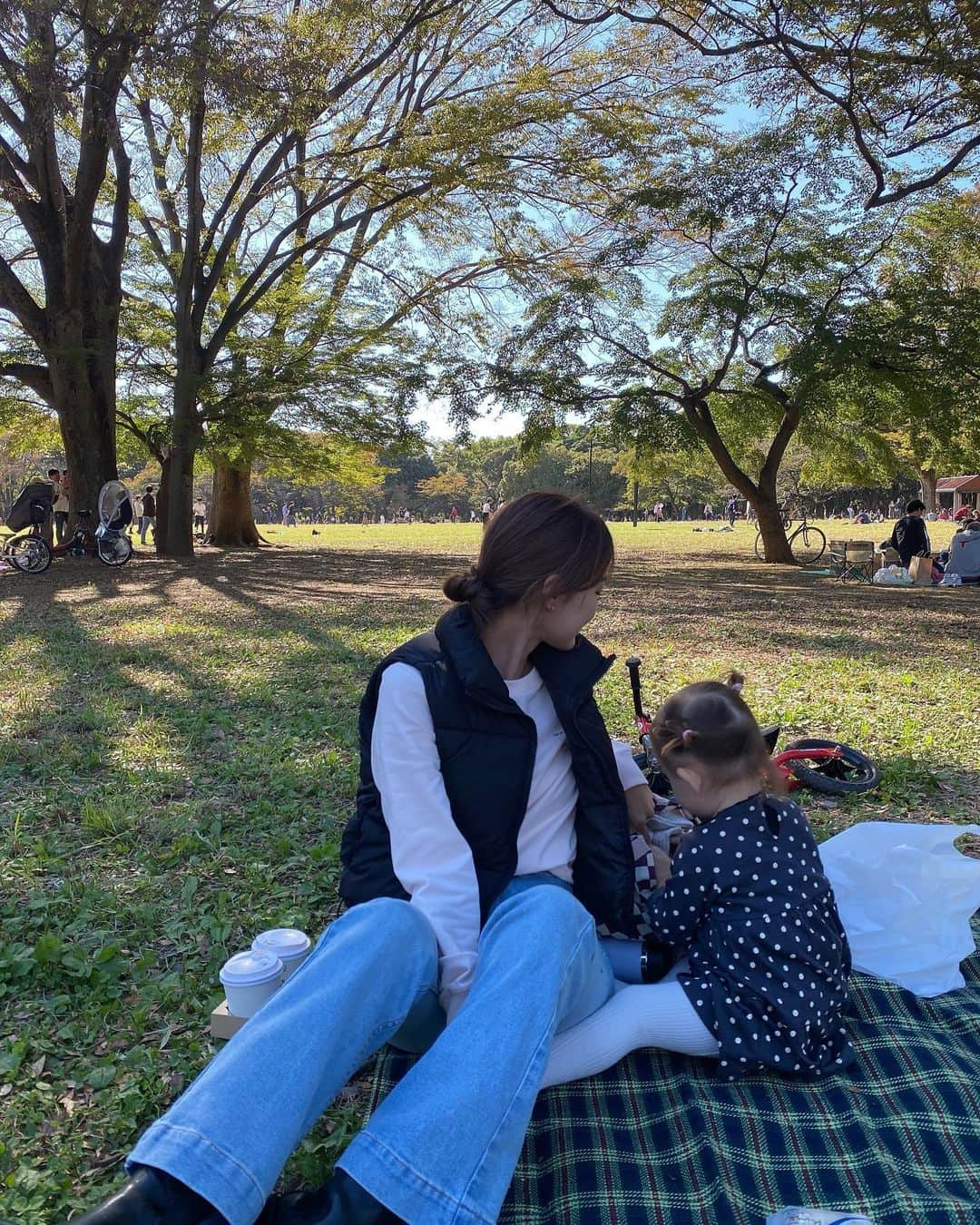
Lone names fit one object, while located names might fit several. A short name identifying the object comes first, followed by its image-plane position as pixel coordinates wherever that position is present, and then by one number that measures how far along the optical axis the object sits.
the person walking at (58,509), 15.32
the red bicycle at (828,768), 3.83
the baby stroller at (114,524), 13.52
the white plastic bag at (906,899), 2.39
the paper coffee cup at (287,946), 2.20
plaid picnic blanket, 1.63
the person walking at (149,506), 22.61
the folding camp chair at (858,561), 13.73
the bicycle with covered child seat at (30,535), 12.39
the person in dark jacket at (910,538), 13.22
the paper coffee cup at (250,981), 2.06
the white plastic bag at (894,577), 12.88
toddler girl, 1.92
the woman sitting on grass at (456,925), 1.34
